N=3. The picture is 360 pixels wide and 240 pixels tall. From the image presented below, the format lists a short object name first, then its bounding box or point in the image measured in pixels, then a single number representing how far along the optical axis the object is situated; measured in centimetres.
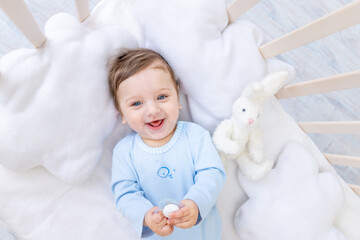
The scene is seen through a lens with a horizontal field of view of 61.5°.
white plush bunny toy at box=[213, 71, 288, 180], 84
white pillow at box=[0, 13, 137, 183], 75
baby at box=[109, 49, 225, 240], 79
